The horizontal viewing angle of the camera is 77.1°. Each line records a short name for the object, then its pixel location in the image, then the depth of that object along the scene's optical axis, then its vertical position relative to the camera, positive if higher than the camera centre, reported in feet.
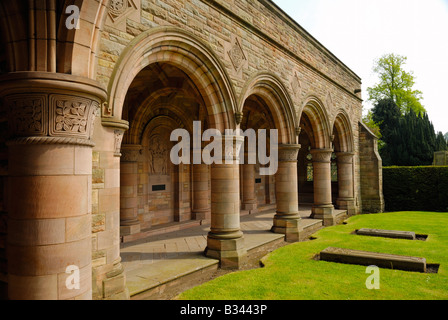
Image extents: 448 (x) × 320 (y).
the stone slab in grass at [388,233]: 28.99 -6.87
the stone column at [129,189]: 27.04 -1.64
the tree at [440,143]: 75.15 +6.71
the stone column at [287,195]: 28.71 -2.60
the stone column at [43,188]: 9.02 -0.48
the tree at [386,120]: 82.99 +15.13
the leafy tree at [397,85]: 86.74 +26.22
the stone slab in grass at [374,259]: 19.19 -6.48
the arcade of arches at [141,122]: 9.20 +2.86
